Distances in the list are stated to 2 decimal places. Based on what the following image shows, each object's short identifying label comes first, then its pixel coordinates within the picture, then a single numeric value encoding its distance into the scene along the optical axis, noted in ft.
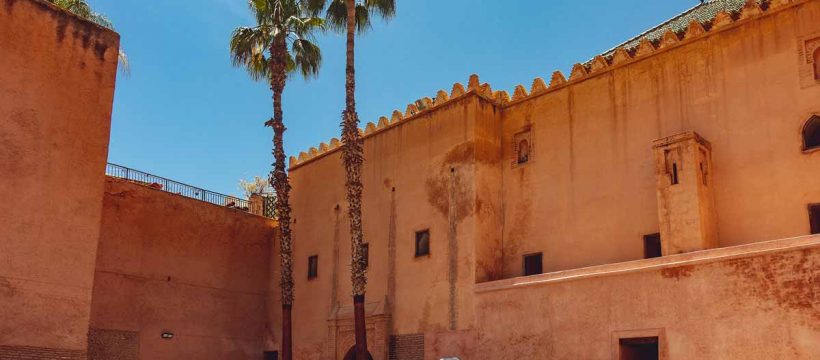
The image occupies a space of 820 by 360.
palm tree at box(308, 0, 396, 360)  52.80
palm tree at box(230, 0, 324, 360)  59.31
